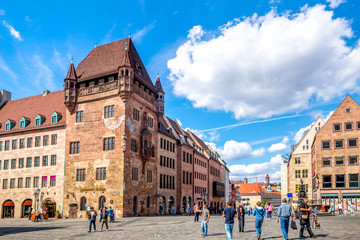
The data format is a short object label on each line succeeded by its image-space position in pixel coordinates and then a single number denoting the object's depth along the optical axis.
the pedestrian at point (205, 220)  20.31
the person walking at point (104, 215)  25.53
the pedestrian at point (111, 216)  31.73
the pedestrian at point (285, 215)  16.50
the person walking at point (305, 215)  18.03
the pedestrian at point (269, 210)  38.27
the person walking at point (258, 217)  17.47
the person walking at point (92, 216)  24.86
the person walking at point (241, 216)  22.80
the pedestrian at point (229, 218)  16.20
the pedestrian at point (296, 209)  22.44
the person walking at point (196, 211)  30.93
